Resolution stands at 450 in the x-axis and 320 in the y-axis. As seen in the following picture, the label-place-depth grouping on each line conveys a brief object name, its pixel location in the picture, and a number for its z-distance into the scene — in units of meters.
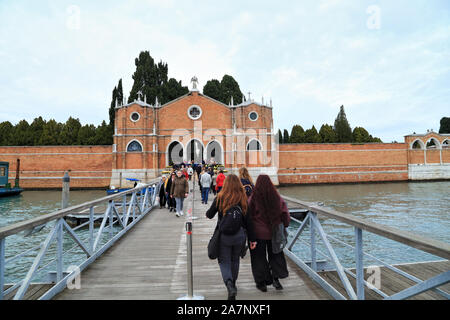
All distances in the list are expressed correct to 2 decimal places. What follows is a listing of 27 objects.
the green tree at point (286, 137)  55.89
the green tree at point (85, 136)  41.92
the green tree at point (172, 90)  44.06
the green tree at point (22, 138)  40.75
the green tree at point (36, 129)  41.69
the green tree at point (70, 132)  42.99
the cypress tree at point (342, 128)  47.26
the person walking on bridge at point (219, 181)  9.04
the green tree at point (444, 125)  65.93
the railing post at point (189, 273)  3.01
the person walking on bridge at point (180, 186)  7.97
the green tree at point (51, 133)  41.56
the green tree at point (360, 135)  54.31
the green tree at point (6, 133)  41.91
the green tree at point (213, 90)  47.03
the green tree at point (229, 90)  46.38
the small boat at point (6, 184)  24.59
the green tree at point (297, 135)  52.03
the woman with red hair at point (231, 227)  3.07
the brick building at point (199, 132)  30.06
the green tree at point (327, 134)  50.09
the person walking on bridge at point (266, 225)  3.17
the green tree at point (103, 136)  41.19
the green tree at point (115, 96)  41.09
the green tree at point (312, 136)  50.44
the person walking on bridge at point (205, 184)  10.42
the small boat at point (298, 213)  12.40
